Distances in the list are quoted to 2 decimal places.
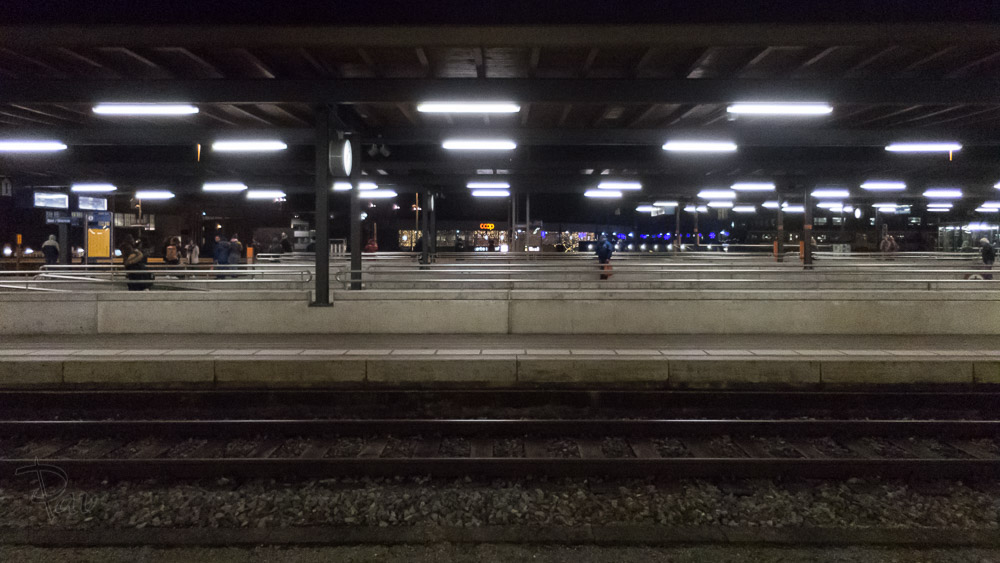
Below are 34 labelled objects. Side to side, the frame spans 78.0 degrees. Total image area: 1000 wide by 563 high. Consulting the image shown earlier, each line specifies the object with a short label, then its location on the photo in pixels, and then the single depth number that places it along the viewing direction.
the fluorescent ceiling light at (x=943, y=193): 22.86
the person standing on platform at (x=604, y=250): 16.83
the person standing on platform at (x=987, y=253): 18.23
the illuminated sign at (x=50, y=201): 19.36
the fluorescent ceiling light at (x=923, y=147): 13.14
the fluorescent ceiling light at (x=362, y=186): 20.43
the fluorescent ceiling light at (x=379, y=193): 23.08
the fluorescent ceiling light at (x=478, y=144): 12.94
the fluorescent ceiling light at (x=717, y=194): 23.95
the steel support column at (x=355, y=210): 13.06
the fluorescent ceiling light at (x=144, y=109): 10.32
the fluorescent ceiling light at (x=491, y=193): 23.98
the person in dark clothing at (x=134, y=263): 13.00
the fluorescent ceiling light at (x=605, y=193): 23.84
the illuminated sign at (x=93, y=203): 19.50
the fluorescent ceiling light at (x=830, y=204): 30.82
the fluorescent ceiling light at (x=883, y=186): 20.59
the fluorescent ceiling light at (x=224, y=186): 21.12
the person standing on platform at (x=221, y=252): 16.92
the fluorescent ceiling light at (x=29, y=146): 12.95
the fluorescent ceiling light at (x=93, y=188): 21.16
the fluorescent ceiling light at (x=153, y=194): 24.42
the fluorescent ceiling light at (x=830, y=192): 22.92
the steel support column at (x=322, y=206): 10.89
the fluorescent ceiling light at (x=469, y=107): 9.82
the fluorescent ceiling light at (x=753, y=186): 21.27
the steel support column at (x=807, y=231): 19.11
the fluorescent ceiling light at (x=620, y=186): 20.38
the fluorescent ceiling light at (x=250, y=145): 13.37
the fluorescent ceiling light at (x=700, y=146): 13.30
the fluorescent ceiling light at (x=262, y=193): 23.95
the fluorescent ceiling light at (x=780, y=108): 9.77
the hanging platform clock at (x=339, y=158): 10.97
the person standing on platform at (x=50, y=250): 18.67
